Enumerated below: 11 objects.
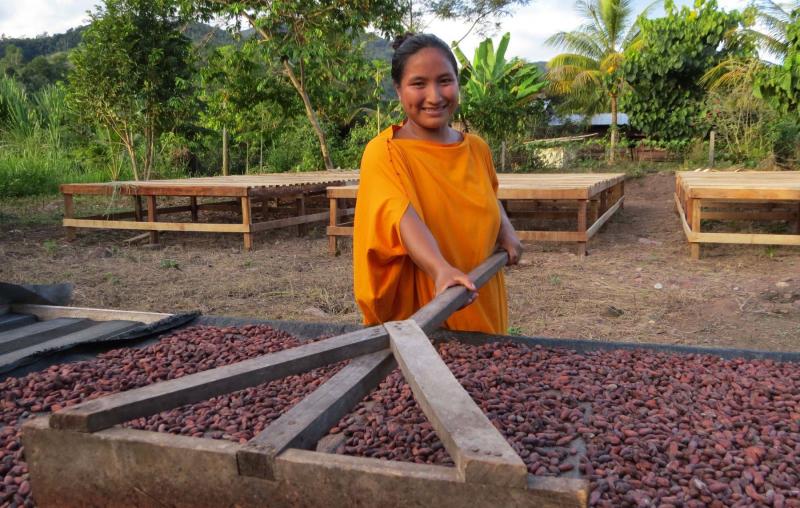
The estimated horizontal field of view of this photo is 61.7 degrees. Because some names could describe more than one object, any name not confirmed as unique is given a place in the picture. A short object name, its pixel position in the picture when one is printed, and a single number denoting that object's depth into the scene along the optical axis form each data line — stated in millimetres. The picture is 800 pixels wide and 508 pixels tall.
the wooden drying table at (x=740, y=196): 5293
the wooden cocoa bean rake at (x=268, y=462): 823
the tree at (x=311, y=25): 8352
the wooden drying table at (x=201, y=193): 6175
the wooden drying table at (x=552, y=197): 5727
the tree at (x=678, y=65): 14008
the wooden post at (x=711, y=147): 12094
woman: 1760
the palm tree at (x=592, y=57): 16547
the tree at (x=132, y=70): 7730
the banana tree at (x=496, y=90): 12938
